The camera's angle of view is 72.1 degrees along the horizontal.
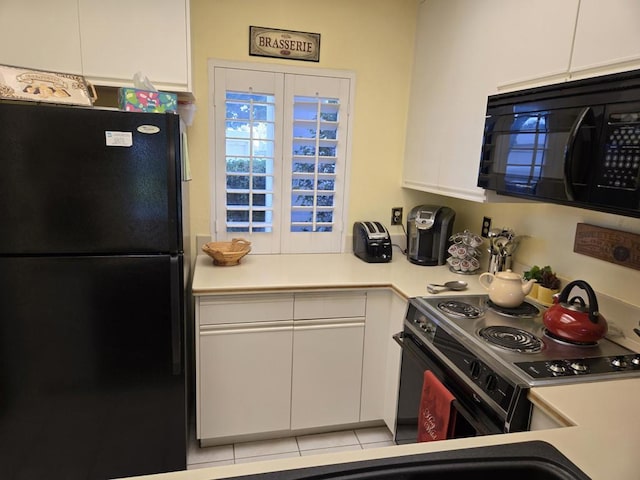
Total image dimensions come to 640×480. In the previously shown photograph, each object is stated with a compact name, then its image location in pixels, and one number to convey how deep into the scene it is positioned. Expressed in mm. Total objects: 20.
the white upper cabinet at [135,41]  1898
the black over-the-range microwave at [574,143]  1192
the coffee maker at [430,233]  2471
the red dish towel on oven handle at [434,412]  1554
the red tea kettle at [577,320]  1475
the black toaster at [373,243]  2527
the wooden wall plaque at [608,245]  1579
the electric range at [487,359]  1317
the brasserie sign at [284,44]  2416
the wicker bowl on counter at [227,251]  2297
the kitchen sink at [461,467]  796
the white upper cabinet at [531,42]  1483
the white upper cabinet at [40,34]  1819
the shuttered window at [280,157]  2451
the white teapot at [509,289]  1798
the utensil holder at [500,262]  2188
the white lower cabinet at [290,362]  2082
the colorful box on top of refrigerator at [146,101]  1786
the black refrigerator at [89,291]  1610
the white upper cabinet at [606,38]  1233
